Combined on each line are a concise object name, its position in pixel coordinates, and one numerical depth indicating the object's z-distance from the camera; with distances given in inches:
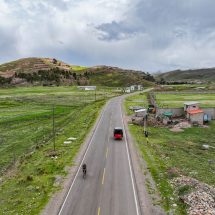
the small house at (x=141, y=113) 2282.0
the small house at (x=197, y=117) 2087.1
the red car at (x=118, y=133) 1552.6
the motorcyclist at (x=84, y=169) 1020.3
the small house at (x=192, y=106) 2217.7
